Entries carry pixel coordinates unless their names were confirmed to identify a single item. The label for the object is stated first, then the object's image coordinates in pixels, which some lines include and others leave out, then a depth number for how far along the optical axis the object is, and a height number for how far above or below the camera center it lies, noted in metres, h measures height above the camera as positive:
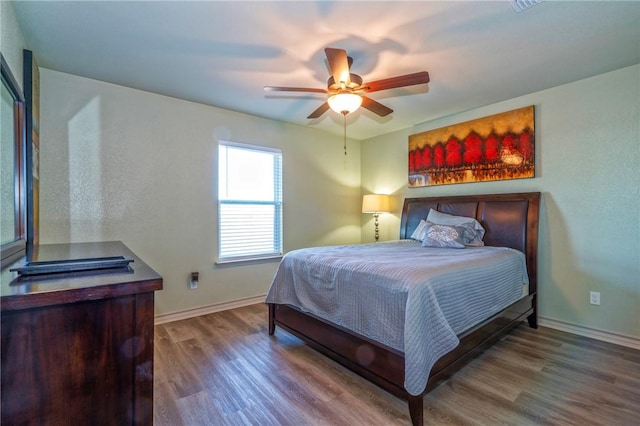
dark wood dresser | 0.86 -0.42
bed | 1.72 -0.80
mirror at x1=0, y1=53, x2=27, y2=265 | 1.63 +0.27
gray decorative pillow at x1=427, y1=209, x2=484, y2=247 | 3.26 -0.15
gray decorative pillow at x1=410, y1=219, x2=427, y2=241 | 3.66 -0.24
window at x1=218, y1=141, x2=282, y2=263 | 3.69 +0.14
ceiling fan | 2.06 +0.94
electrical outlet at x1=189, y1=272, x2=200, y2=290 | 3.42 -0.76
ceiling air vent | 1.82 +1.26
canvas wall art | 3.25 +0.74
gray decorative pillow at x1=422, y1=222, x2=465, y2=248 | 3.13 -0.26
